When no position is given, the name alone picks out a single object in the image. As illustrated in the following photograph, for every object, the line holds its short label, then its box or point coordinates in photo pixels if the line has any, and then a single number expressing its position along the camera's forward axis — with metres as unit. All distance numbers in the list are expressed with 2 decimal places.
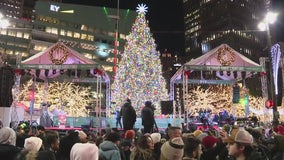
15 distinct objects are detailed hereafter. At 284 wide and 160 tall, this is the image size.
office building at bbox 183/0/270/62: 105.00
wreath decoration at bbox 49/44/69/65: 17.73
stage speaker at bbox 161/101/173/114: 15.29
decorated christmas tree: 27.78
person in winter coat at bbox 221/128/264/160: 4.11
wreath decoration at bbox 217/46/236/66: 18.14
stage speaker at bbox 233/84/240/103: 20.14
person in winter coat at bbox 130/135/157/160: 4.56
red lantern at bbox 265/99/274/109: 17.67
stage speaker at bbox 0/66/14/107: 12.32
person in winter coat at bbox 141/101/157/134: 12.26
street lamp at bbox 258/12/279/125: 16.44
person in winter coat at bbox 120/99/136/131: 12.76
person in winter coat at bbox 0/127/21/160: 4.76
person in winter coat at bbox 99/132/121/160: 5.07
